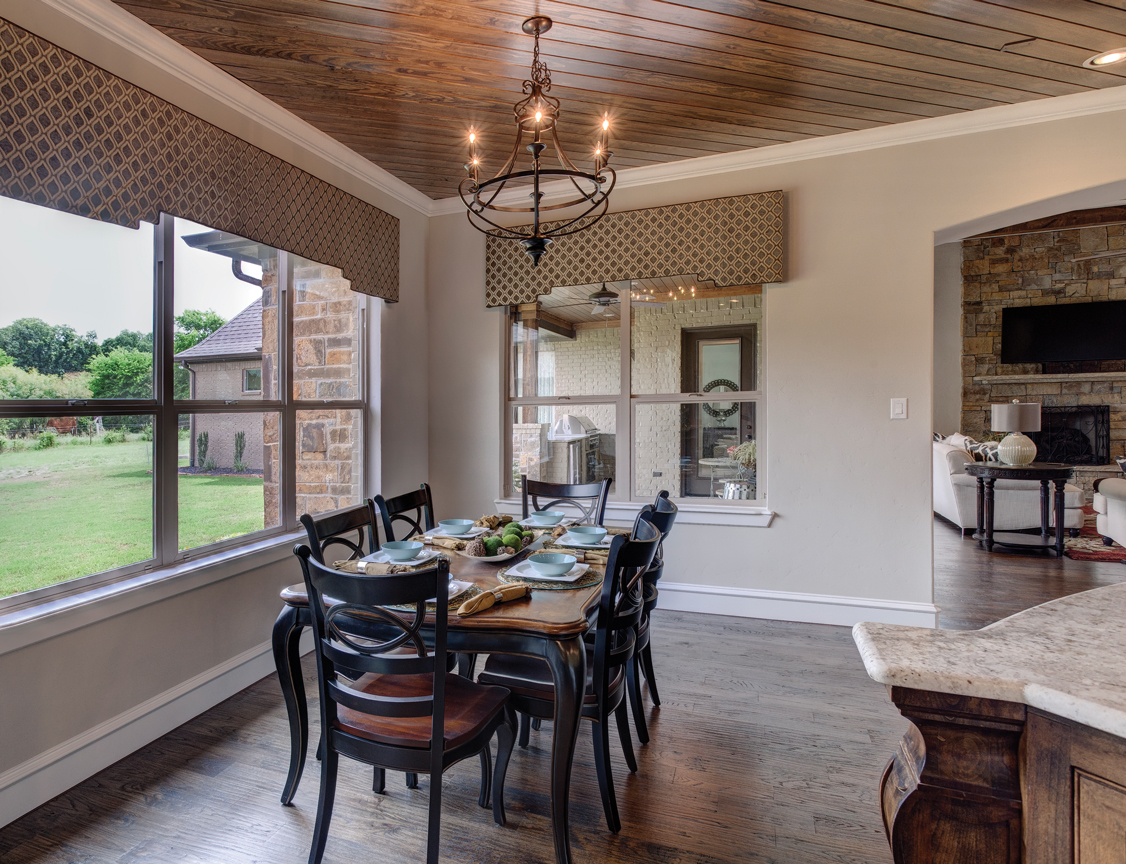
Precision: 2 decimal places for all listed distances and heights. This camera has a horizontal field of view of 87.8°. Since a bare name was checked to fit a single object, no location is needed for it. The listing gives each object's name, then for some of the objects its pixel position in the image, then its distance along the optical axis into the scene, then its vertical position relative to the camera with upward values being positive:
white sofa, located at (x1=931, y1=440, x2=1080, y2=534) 5.57 -0.71
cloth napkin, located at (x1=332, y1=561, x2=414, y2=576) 1.90 -0.48
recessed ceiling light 2.49 +1.59
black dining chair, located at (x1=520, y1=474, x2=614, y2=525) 3.00 -0.36
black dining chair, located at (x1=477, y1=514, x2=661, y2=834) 1.75 -0.81
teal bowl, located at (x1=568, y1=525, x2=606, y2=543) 2.38 -0.45
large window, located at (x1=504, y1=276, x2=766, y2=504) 3.70 +0.23
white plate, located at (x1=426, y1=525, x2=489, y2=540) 2.46 -0.47
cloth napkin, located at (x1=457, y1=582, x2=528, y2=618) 1.63 -0.50
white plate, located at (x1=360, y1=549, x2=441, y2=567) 2.00 -0.47
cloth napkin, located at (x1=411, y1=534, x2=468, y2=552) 2.25 -0.47
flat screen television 7.50 +1.23
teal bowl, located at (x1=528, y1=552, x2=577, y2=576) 1.93 -0.47
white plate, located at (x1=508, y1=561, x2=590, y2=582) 1.90 -0.49
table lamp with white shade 5.17 -0.02
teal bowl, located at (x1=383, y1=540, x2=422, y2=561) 2.04 -0.45
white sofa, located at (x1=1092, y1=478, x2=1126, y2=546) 4.85 -0.73
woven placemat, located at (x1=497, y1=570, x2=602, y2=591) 1.86 -0.51
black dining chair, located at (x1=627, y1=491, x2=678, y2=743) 2.12 -0.64
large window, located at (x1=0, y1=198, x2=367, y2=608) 1.99 +0.11
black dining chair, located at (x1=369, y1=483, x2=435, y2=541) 2.54 -0.37
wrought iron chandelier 1.89 +0.93
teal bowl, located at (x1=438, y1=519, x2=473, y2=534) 2.53 -0.45
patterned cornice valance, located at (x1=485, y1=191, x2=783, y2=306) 3.41 +1.08
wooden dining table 1.58 -0.61
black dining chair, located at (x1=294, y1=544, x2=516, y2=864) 1.41 -0.72
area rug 4.95 -1.10
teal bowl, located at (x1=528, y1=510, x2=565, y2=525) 2.74 -0.44
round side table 5.00 -0.62
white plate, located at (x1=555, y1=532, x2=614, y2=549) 2.33 -0.48
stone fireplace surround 7.55 +1.71
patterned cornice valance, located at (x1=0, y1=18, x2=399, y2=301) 1.83 +1.01
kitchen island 0.71 -0.43
